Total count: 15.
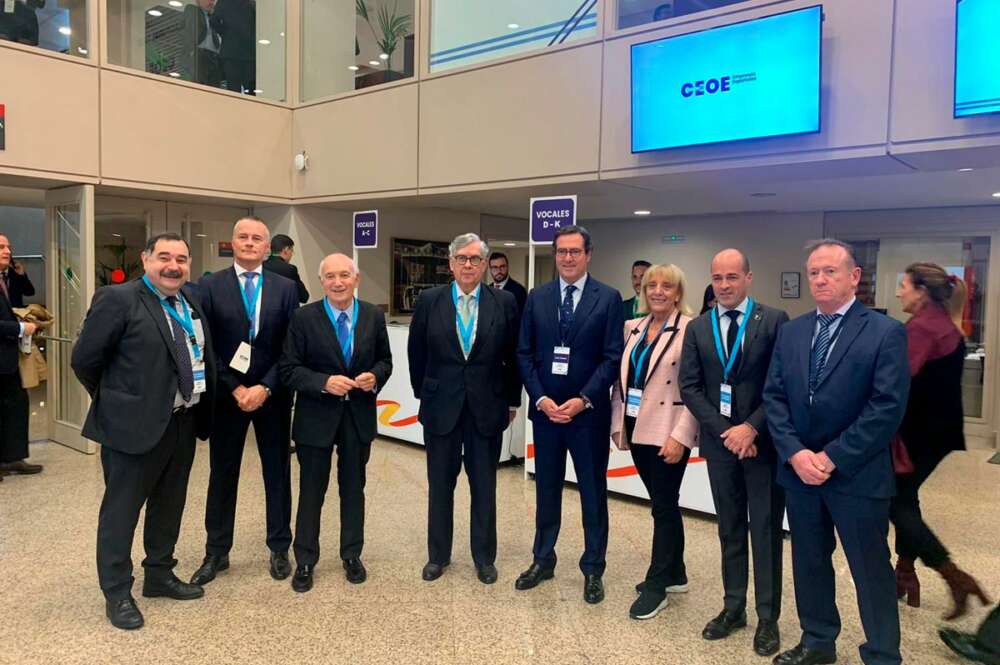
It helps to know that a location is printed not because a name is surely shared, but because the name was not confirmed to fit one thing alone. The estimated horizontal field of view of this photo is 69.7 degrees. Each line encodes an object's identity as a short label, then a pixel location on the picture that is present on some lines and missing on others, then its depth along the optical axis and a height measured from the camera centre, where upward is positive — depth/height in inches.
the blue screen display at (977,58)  153.7 +52.5
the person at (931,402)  123.6 -17.7
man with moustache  117.4 -16.1
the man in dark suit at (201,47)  273.9 +94.2
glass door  239.3 -0.8
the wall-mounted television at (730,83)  179.0 +56.8
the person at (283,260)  237.1 +10.3
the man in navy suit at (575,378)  132.5 -15.6
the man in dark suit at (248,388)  135.7 -18.4
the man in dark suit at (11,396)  201.5 -32.5
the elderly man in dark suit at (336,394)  134.8 -19.7
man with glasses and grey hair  138.3 -18.2
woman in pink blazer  125.7 -21.5
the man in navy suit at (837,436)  98.0 -19.4
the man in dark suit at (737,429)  115.1 -21.0
